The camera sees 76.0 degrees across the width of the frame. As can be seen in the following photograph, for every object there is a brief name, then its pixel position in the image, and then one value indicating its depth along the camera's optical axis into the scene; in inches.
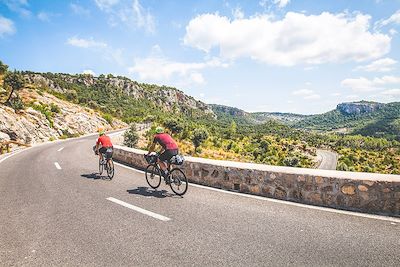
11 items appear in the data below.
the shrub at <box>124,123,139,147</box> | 1362.3
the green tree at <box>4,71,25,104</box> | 1398.9
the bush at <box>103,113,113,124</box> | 2285.4
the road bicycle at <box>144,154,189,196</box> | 287.0
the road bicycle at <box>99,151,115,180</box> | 382.9
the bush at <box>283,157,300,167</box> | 2529.5
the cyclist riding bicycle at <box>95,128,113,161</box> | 391.2
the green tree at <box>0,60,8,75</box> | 1867.6
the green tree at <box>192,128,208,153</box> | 2049.2
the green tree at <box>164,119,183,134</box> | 2214.6
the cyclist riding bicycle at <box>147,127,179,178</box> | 293.6
